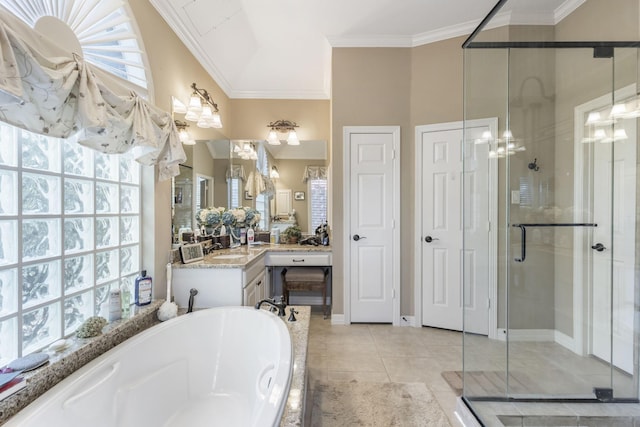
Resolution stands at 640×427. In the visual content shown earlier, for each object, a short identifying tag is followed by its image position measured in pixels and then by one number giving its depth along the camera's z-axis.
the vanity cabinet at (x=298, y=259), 3.12
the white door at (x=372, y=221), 2.99
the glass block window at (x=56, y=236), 1.17
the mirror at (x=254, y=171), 2.99
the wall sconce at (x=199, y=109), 2.34
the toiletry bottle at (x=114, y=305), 1.59
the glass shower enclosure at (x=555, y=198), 1.87
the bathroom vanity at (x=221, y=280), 2.12
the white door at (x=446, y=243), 2.64
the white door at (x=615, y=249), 1.84
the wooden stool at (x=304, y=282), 3.05
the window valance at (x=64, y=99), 0.97
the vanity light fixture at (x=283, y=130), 3.59
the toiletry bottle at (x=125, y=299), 1.62
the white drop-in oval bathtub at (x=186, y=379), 1.06
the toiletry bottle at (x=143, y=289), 1.80
